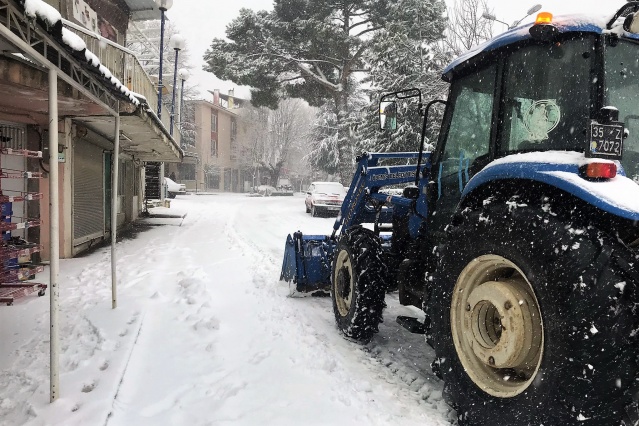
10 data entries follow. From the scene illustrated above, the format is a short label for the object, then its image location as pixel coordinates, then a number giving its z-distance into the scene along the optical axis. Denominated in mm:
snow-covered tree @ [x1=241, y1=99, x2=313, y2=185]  51188
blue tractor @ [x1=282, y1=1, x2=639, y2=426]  1746
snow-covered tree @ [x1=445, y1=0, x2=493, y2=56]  15008
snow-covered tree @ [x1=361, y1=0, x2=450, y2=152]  14738
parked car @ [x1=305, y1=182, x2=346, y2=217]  19203
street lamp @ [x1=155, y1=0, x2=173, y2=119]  13875
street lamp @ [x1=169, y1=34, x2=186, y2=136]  16750
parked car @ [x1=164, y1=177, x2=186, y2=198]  30659
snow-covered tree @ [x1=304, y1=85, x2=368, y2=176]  40344
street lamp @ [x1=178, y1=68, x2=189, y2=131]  20438
